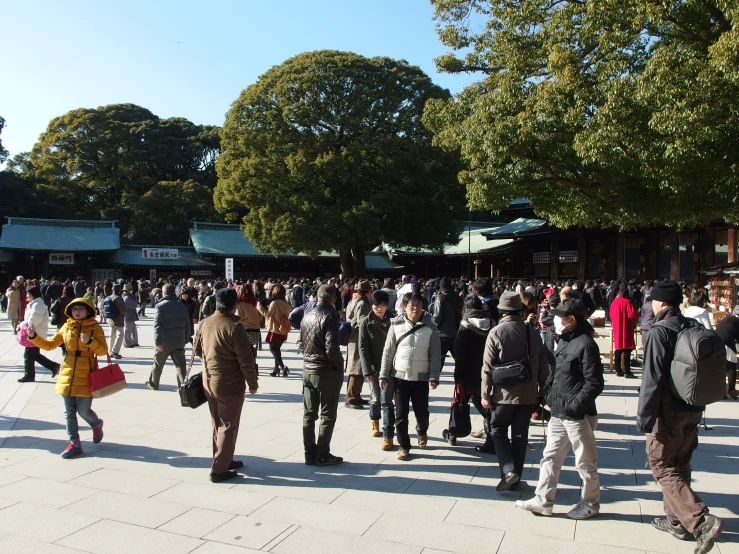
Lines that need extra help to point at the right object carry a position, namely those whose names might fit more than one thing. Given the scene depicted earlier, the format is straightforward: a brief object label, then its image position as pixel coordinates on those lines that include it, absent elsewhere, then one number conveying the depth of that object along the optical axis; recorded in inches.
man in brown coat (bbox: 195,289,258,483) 172.6
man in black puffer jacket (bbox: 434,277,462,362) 277.3
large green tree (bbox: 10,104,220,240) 1501.0
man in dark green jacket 216.4
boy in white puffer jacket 195.3
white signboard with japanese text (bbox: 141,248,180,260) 1230.9
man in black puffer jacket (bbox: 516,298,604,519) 144.2
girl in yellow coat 197.8
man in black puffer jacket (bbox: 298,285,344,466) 187.0
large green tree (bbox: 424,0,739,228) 351.3
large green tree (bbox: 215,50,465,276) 970.7
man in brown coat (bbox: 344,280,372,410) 272.0
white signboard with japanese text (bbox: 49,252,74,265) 1174.8
